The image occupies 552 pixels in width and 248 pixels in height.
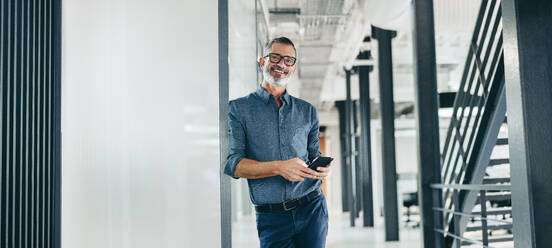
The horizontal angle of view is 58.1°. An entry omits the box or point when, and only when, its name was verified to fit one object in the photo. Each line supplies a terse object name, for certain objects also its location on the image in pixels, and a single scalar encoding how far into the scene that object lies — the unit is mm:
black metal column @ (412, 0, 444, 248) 3480
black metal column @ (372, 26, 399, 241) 5801
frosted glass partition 1968
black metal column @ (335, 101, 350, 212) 12758
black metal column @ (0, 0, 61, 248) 1816
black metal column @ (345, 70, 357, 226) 8622
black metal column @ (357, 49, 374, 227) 7742
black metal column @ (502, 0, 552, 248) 1850
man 1863
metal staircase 3141
